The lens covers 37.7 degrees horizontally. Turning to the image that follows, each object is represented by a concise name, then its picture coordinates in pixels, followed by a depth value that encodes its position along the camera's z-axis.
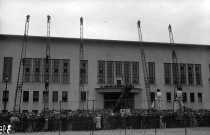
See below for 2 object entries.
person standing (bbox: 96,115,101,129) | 25.72
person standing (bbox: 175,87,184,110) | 26.28
